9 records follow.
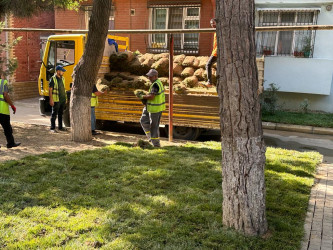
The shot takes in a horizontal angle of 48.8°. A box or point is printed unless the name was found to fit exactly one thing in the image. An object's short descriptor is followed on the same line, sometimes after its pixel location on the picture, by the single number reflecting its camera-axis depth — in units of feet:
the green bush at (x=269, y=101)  41.98
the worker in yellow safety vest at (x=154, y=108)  24.27
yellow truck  27.91
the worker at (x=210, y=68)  27.55
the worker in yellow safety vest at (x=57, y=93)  30.40
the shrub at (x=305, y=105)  43.22
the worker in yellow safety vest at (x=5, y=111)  23.15
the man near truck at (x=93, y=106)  29.96
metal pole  26.76
